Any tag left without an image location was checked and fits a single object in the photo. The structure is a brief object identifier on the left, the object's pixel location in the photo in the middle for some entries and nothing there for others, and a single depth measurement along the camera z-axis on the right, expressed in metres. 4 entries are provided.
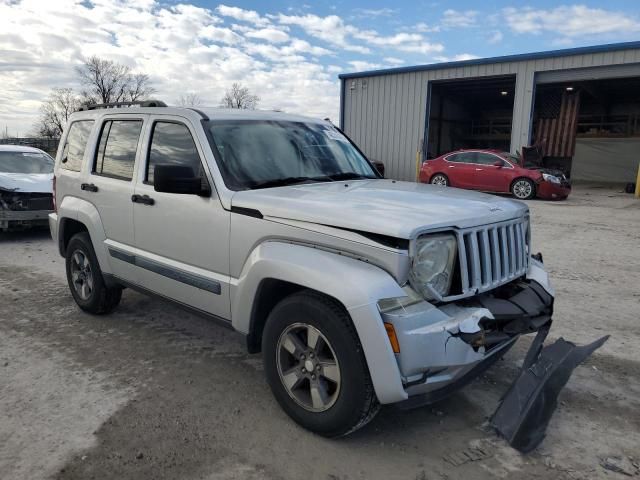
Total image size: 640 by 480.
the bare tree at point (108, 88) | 67.75
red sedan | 15.58
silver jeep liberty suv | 2.58
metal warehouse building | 18.88
